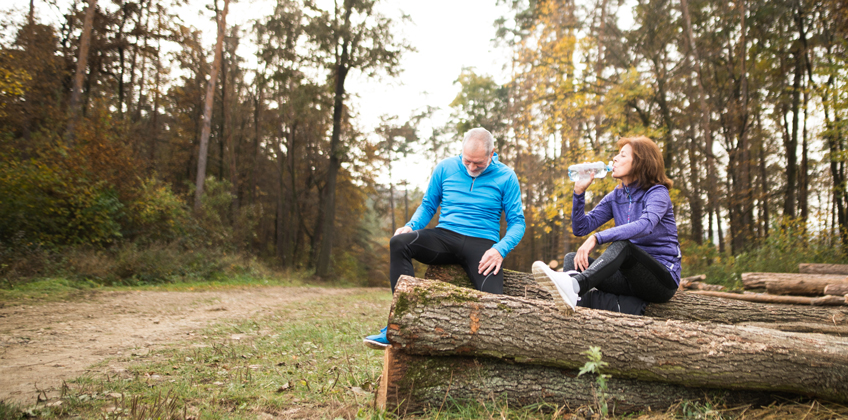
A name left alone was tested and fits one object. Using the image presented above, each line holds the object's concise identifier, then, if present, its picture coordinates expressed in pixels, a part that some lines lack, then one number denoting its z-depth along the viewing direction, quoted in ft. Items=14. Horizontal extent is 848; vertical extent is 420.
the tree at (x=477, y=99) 86.43
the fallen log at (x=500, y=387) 8.82
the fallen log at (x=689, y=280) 26.63
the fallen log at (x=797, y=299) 14.26
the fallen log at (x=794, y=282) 18.21
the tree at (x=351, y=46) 59.31
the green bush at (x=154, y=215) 38.32
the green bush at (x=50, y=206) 29.89
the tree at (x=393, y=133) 83.66
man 11.38
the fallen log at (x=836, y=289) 15.61
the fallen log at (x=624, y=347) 8.75
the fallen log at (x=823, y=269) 22.15
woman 10.37
